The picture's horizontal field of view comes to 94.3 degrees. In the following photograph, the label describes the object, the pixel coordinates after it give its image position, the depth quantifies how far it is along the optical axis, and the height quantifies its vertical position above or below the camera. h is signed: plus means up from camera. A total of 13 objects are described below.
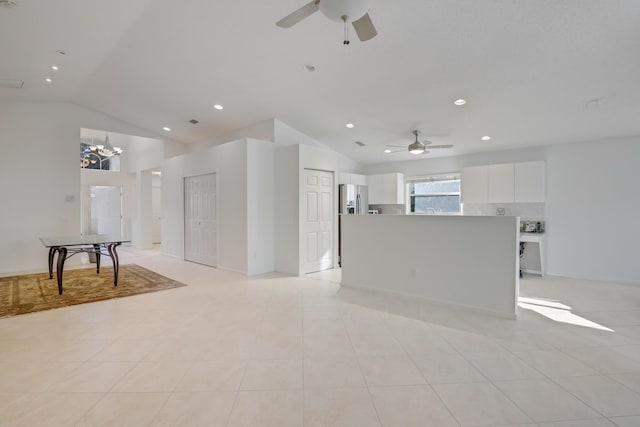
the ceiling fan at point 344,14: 2.01 +1.42
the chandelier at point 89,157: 9.53 +1.82
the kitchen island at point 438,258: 3.59 -0.64
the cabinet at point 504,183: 5.89 +0.60
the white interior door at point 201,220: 6.60 -0.18
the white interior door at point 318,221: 5.93 -0.19
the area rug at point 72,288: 4.04 -1.23
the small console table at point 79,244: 4.50 -0.52
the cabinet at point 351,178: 7.29 +0.86
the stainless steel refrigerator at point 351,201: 6.79 +0.27
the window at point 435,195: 7.25 +0.44
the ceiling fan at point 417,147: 5.44 +1.20
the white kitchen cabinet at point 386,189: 7.61 +0.61
